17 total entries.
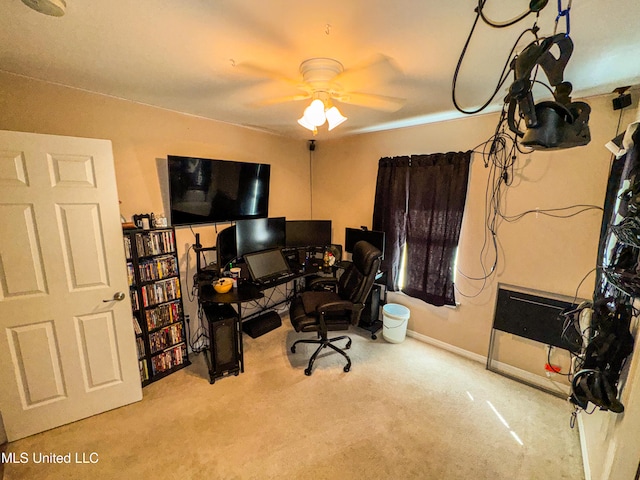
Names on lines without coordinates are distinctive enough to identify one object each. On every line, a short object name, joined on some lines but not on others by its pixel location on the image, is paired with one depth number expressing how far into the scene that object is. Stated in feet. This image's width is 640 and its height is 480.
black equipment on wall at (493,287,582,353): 7.09
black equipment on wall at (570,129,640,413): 4.11
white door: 5.31
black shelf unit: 7.06
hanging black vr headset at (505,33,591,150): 2.76
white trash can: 9.51
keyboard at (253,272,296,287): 8.74
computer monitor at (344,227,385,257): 9.95
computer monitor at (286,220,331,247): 11.05
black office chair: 7.75
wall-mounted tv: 8.02
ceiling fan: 4.86
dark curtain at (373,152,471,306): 8.61
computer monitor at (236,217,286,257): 9.03
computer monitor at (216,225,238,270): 8.72
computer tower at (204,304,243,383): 7.46
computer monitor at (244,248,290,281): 8.93
